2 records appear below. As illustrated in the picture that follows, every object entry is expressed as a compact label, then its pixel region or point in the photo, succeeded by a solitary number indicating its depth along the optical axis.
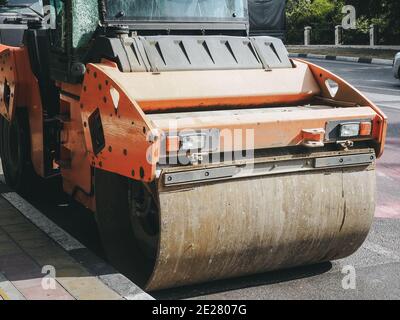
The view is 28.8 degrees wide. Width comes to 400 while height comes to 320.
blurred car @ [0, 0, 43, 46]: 11.19
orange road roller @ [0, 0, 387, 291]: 4.68
